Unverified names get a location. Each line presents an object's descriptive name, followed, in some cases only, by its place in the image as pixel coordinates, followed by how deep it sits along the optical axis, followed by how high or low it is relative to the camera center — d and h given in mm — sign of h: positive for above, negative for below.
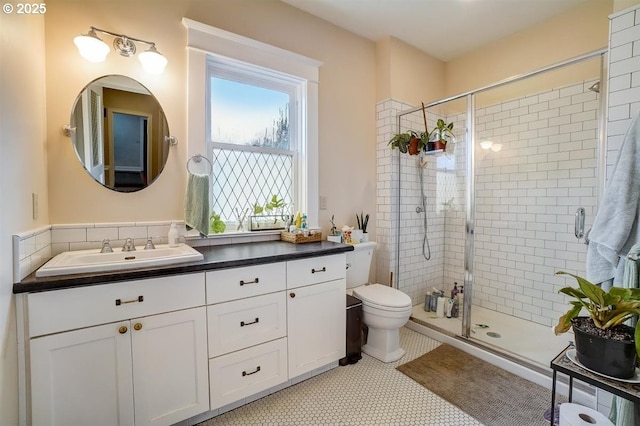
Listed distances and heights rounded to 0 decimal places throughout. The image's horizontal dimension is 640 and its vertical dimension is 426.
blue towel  1407 -22
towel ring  2000 +279
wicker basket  2262 -292
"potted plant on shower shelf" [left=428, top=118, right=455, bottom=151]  2641 +616
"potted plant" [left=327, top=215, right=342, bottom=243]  2449 -293
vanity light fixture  1616 +883
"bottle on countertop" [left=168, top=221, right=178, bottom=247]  1858 -233
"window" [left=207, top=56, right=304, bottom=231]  2203 +510
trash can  2191 -1001
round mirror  1710 +416
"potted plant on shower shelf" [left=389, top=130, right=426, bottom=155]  2725 +554
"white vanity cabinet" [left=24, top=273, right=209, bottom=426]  1216 -712
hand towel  1928 -34
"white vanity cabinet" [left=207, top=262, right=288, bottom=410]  1594 -763
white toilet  2172 -855
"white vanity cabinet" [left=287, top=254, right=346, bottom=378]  1872 -755
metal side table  1041 -685
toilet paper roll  1208 -918
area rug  1674 -1230
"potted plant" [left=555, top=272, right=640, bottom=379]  1087 -510
